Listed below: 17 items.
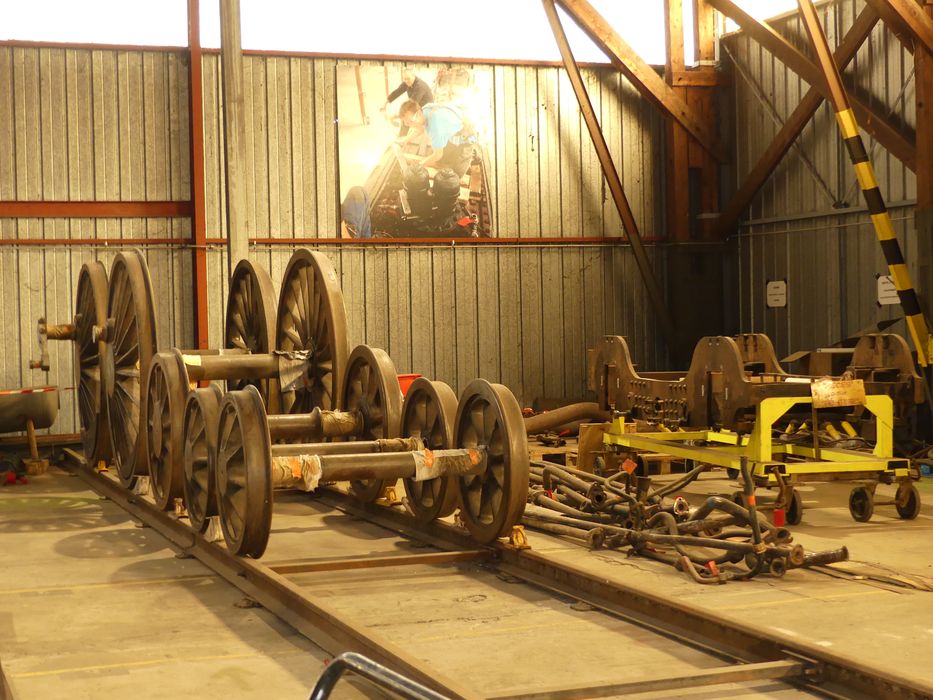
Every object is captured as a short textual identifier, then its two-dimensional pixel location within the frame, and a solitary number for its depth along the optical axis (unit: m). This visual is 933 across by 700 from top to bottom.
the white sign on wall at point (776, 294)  16.64
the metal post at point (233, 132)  14.70
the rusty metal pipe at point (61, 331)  11.93
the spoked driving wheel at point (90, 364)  11.71
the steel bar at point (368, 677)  2.65
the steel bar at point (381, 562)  7.19
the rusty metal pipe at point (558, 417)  14.44
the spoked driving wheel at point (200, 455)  7.77
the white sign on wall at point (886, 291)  14.32
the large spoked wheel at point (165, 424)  8.68
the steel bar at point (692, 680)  4.54
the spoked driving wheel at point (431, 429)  8.19
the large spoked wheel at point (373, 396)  8.94
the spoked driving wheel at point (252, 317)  11.09
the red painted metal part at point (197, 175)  15.88
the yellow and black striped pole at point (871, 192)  12.59
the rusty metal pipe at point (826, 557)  7.36
